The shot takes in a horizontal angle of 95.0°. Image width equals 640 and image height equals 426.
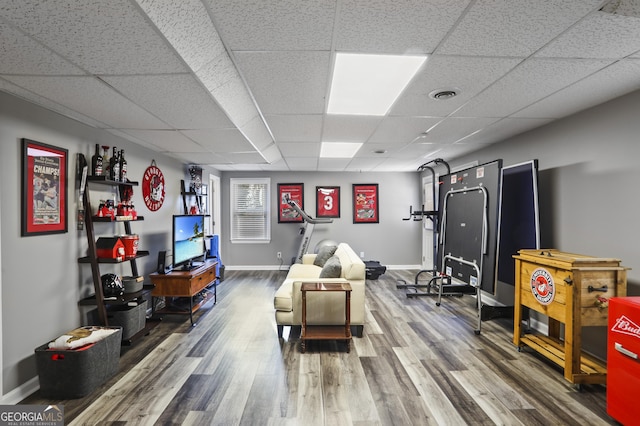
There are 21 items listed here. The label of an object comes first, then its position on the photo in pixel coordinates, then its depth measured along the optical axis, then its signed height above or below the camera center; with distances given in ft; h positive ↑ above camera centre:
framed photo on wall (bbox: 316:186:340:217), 22.86 +0.92
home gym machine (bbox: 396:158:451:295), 16.08 -2.61
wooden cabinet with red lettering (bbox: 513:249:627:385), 7.49 -2.23
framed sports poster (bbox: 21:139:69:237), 7.23 +0.64
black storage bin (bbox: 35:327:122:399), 7.10 -3.86
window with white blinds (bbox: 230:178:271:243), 22.65 -0.01
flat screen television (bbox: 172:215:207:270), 12.32 -1.28
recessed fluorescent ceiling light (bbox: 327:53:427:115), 6.28 +3.29
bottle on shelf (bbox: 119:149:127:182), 10.12 +1.58
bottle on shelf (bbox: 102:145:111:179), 9.76 +1.67
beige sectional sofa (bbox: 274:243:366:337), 10.25 -3.19
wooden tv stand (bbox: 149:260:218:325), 11.74 -2.91
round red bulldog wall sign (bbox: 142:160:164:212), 12.59 +1.14
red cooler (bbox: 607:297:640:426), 5.90 -3.10
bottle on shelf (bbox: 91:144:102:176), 9.23 +1.53
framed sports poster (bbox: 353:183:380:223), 22.98 +0.77
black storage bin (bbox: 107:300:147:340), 9.43 -3.46
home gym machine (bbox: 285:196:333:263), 20.40 -0.99
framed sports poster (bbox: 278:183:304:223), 22.61 +1.07
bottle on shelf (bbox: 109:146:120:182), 9.79 +1.53
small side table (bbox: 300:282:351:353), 9.56 -3.72
